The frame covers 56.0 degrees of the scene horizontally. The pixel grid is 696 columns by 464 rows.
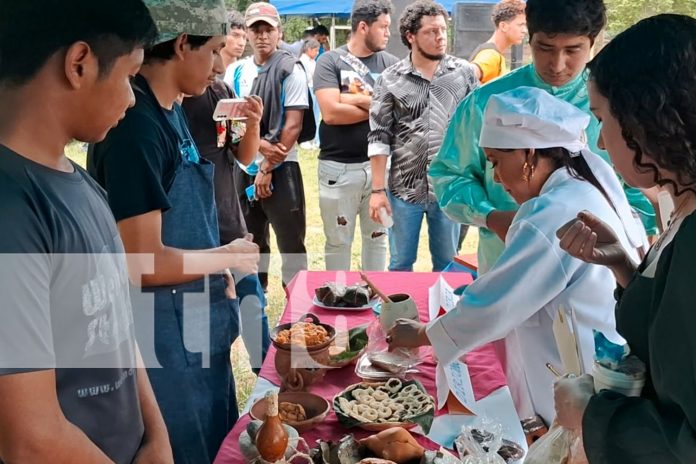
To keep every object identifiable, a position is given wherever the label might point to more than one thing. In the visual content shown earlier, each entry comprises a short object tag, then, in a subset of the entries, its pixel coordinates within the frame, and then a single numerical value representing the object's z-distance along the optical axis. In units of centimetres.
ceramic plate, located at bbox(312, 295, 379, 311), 255
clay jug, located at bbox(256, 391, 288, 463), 145
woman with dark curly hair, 94
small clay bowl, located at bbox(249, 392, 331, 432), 166
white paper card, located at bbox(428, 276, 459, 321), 244
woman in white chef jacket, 171
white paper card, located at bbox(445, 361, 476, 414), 176
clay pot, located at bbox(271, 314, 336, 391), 192
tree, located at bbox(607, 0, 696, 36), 741
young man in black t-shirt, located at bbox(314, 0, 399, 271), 435
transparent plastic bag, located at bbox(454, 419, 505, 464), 143
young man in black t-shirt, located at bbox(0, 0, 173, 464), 99
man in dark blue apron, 170
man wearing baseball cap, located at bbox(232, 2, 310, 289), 429
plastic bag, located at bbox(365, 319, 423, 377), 196
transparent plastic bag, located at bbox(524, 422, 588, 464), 121
